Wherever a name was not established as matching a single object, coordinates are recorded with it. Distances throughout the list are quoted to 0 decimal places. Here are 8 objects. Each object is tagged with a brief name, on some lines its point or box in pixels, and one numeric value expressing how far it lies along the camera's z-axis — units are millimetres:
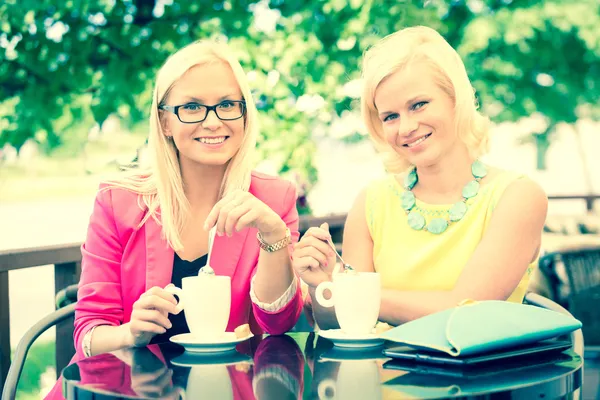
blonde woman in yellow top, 1694
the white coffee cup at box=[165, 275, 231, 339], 1381
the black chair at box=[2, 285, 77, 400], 1617
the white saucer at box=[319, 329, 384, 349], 1397
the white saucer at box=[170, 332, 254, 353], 1390
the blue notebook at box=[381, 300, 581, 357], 1208
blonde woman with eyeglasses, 1692
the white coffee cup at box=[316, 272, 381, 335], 1395
